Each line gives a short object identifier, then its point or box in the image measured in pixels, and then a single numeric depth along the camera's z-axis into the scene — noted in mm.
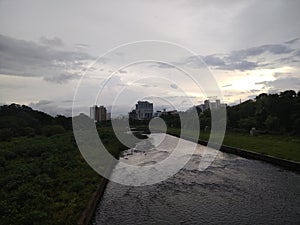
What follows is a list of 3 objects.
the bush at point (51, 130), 33867
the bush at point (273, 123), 24795
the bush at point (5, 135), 25521
